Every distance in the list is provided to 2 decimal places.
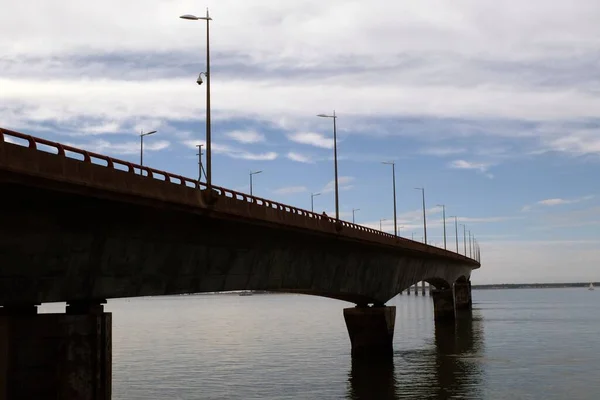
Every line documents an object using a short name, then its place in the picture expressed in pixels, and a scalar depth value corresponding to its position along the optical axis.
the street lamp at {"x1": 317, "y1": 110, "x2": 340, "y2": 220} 57.28
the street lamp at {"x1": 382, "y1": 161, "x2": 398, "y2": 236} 81.46
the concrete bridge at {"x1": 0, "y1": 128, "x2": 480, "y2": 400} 23.51
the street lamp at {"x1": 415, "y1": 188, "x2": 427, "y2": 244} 104.20
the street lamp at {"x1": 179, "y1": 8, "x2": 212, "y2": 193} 34.50
